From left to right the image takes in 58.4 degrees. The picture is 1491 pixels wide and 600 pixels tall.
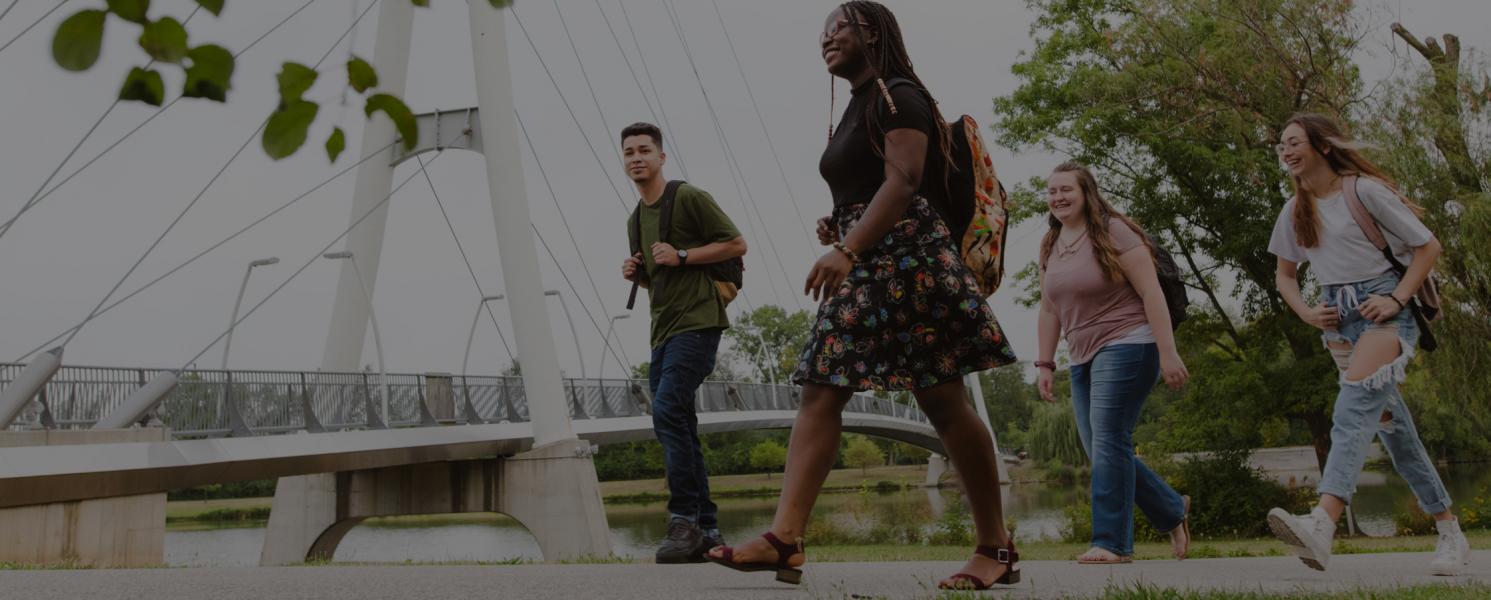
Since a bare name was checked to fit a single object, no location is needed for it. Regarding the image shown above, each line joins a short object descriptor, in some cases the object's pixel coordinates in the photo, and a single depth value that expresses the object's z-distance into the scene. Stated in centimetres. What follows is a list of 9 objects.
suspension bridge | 1210
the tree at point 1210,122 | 1648
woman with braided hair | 311
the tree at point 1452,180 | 1394
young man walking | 475
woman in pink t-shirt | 446
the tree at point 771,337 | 8250
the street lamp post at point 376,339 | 1839
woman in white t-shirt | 406
